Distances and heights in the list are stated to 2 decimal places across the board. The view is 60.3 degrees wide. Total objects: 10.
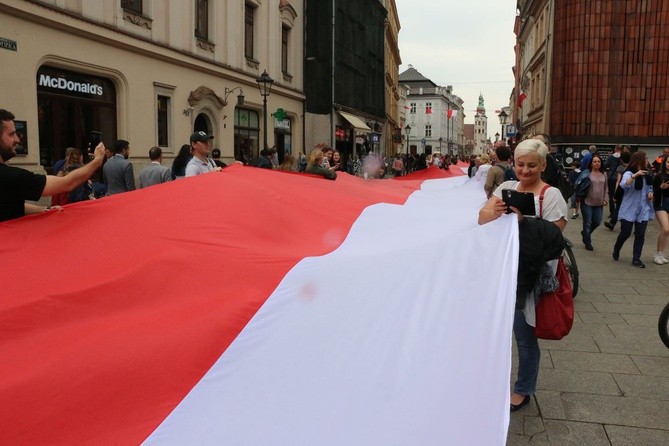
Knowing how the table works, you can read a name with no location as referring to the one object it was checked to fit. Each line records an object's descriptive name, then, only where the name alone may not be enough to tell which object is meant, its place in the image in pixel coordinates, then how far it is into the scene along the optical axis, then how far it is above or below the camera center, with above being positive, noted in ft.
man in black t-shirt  11.44 -0.47
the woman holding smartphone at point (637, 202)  28.22 -1.91
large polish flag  7.33 -2.59
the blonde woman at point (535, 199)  11.21 -0.71
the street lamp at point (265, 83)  55.06 +7.49
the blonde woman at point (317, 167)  22.61 -0.29
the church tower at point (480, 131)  560.61 +32.37
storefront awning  108.10 +7.62
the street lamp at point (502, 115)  122.68 +9.96
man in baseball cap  20.81 +0.19
